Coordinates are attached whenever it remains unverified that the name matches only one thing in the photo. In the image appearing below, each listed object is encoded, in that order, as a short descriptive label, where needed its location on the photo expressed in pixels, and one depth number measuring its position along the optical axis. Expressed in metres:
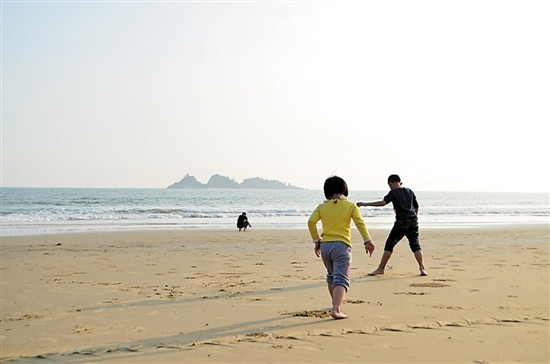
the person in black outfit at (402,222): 8.05
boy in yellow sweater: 5.13
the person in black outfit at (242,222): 20.28
